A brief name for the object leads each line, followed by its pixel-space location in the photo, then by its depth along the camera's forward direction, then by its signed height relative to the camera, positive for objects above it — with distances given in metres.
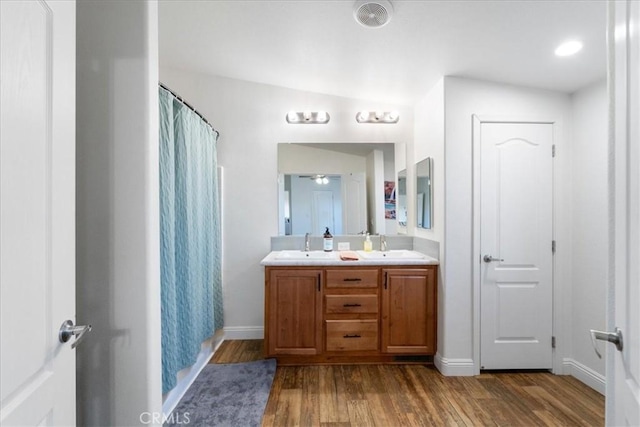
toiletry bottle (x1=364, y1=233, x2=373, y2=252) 2.73 -0.32
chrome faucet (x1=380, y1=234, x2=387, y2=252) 2.75 -0.31
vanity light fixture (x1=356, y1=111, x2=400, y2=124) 2.80 +1.00
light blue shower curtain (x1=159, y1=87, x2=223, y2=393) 1.59 -0.14
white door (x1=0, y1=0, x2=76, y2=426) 0.60 +0.01
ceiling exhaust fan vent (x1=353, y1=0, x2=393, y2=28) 1.49 +1.14
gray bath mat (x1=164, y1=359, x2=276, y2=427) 1.67 -1.26
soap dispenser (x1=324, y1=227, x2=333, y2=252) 2.71 -0.30
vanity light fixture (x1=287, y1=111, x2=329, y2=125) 2.77 +0.99
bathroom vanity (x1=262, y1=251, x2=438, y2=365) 2.24 -0.78
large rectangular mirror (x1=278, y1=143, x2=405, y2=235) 2.82 +0.21
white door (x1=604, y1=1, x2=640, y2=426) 0.64 -0.01
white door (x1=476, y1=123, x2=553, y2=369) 2.19 -0.21
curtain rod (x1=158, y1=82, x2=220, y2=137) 1.62 +0.76
